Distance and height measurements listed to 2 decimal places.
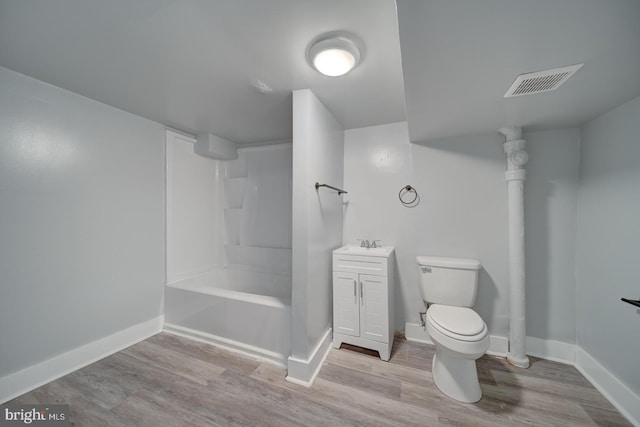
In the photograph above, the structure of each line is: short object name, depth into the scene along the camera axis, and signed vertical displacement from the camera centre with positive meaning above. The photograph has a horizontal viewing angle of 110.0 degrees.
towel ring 2.23 +0.17
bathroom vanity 1.87 -0.73
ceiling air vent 1.09 +0.71
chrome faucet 2.25 -0.30
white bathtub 1.81 -0.93
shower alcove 2.03 -0.33
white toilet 1.42 -0.75
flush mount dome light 1.17 +0.88
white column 1.81 -0.26
